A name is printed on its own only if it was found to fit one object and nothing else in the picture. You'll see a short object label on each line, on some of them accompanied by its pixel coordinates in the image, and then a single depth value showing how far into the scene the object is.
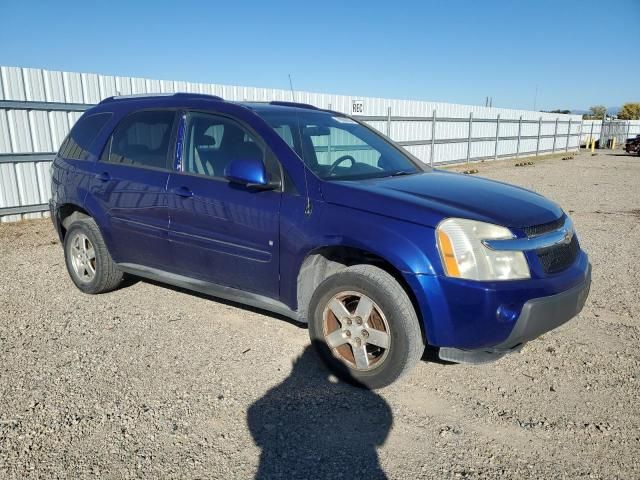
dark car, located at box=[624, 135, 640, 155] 29.47
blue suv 2.85
